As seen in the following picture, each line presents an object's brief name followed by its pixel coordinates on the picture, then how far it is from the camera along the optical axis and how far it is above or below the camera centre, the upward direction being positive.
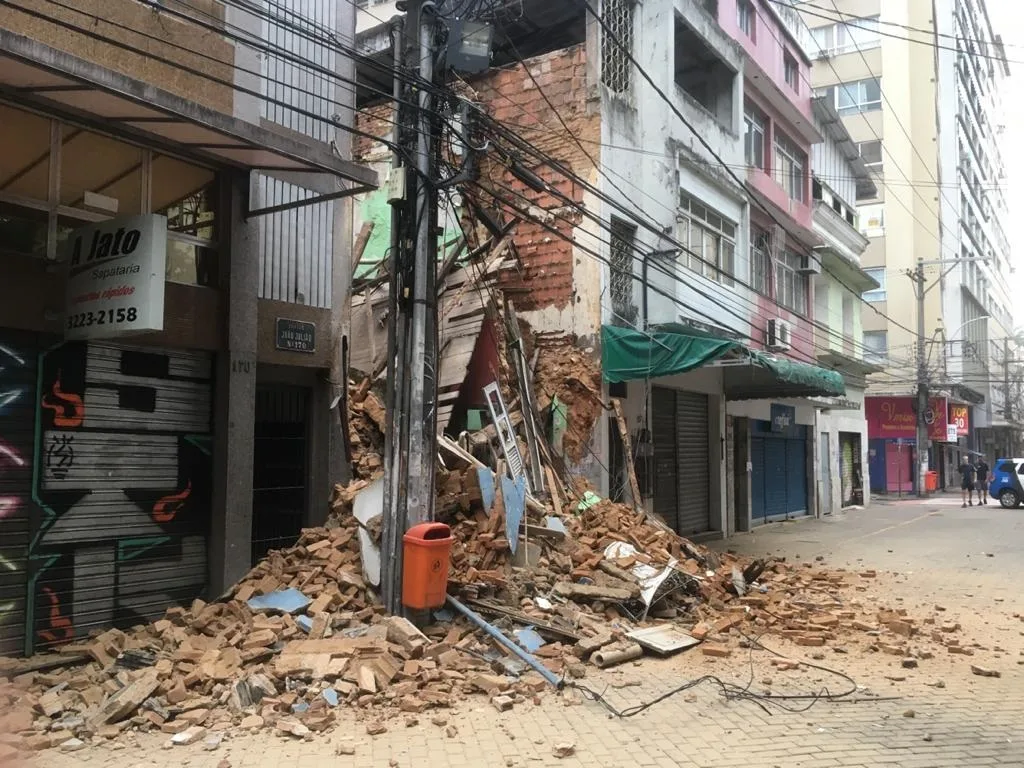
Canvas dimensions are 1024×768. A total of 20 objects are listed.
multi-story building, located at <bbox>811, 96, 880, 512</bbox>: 24.42 +4.56
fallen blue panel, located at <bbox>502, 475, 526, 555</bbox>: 8.84 -0.84
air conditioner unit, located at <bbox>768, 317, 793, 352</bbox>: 19.79 +2.53
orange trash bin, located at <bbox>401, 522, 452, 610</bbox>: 7.20 -1.21
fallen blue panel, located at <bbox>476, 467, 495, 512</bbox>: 9.09 -0.59
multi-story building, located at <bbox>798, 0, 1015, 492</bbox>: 37.41 +12.51
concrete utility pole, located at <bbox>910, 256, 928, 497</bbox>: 30.78 +1.98
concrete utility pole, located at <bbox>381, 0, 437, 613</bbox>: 7.79 +1.28
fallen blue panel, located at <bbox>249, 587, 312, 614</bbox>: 7.47 -1.61
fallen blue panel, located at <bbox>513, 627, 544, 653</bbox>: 7.16 -1.88
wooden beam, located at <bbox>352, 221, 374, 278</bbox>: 14.05 +3.42
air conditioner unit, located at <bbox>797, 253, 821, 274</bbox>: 23.28 +5.18
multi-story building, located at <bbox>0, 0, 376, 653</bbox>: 6.76 +1.19
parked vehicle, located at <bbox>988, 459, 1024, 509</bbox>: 27.20 -1.66
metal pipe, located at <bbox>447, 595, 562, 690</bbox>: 6.37 -1.84
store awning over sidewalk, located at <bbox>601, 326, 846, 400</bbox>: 12.09 +1.27
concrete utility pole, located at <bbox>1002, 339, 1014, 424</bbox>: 51.59 +2.14
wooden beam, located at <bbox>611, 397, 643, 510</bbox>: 12.92 -0.19
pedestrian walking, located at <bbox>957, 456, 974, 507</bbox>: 28.50 -1.63
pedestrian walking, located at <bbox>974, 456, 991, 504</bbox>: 29.20 -1.61
